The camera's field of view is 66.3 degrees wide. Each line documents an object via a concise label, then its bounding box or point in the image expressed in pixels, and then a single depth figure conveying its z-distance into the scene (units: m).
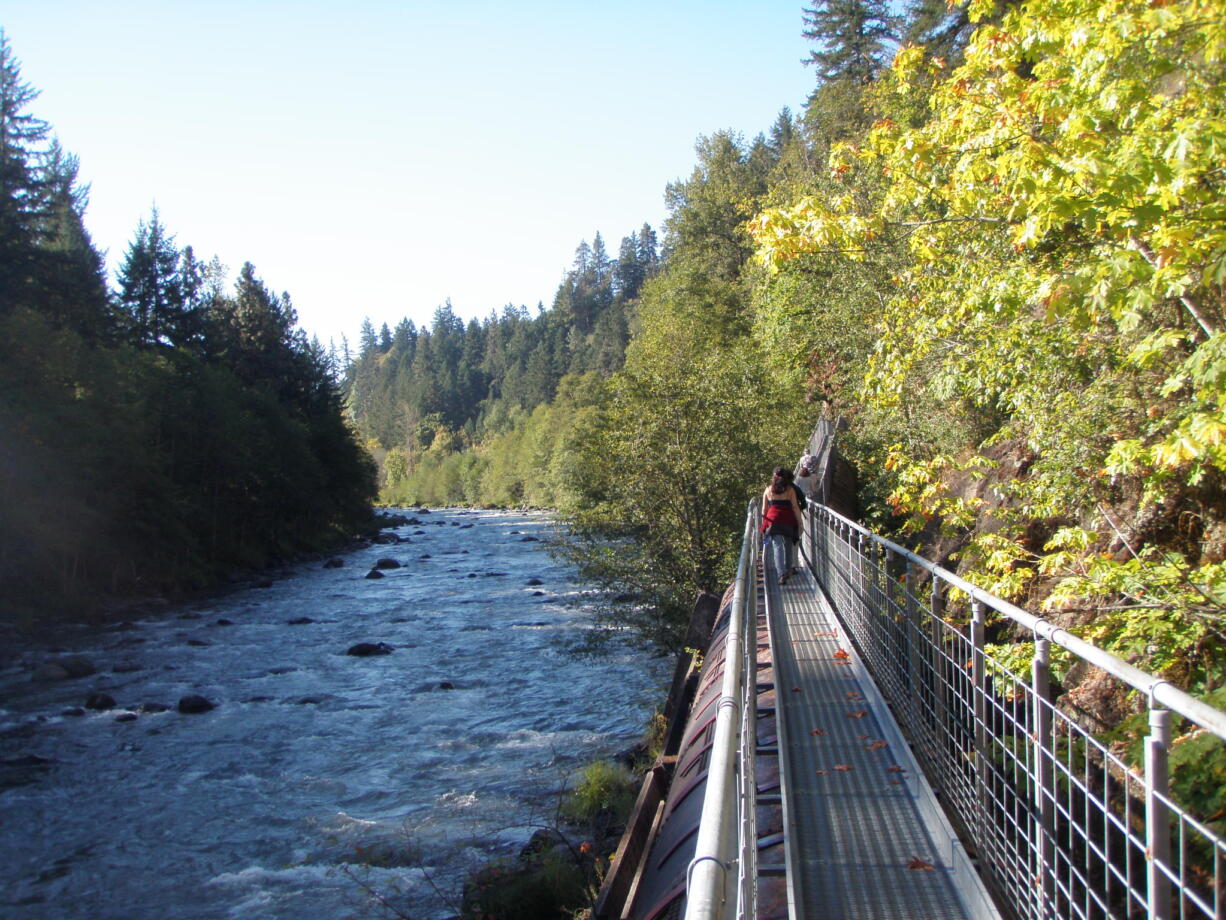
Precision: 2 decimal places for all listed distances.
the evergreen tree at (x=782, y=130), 80.47
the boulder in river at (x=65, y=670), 20.81
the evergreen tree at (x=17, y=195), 35.28
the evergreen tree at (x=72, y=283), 38.25
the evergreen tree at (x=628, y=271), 152.12
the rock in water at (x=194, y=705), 18.23
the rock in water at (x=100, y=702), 18.33
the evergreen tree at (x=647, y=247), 154.88
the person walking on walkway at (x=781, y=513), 12.59
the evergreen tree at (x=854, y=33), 51.59
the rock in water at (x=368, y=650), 23.20
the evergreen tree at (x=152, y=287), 50.53
